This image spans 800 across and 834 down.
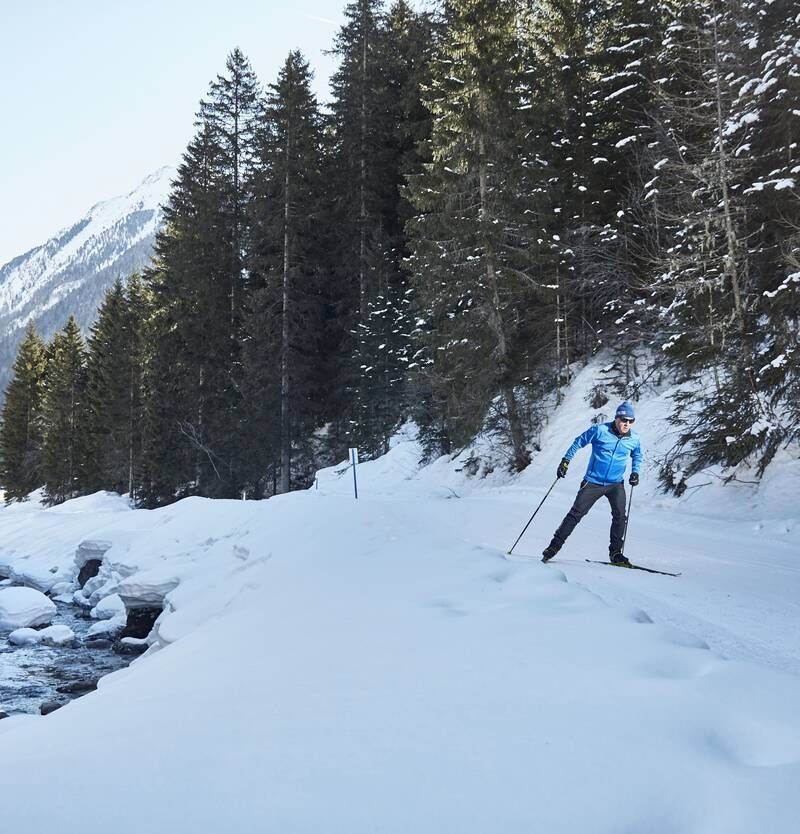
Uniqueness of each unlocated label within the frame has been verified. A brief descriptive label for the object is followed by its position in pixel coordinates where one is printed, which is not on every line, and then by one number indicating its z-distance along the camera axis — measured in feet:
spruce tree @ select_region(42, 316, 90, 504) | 156.25
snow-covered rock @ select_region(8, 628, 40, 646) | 41.39
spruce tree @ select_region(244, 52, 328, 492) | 102.53
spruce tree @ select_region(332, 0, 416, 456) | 99.45
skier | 26.25
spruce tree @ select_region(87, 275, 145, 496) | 129.18
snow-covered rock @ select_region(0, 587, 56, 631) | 45.27
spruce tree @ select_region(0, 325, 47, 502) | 186.09
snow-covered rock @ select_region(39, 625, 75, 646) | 41.70
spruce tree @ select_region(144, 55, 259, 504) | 109.70
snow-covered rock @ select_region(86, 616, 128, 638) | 43.60
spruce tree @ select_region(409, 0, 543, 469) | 62.69
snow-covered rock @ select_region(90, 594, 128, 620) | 48.03
